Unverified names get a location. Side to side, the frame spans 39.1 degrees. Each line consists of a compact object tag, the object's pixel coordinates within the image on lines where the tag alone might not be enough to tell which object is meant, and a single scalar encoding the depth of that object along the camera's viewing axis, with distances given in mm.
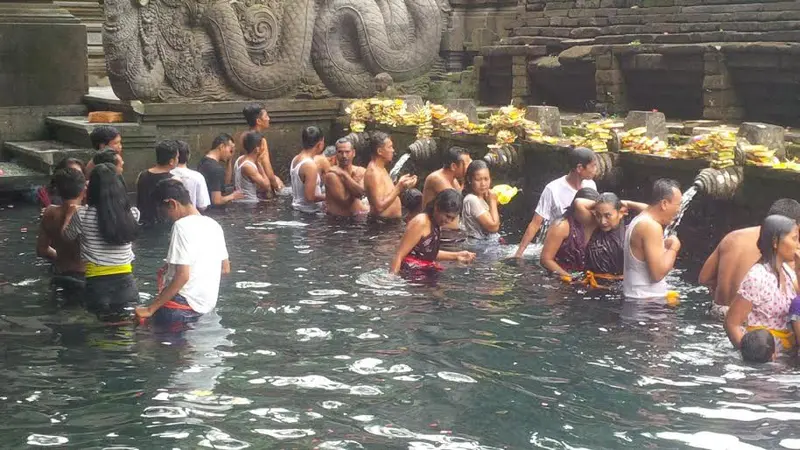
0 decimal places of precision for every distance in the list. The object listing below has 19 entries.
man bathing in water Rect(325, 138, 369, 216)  12875
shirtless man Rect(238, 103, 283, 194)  14555
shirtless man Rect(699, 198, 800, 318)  7961
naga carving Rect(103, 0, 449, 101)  15258
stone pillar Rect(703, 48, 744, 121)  13008
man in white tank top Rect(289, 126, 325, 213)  13477
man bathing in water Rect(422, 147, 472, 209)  11359
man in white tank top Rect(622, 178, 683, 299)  8531
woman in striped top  8297
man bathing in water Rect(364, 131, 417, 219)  12320
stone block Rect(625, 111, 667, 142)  11008
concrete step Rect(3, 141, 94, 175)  14438
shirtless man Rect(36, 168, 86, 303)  8719
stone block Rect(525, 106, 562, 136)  12391
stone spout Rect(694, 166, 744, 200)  9539
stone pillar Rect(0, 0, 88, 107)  16203
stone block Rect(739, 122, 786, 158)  9625
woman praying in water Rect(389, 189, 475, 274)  9305
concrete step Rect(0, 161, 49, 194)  14398
